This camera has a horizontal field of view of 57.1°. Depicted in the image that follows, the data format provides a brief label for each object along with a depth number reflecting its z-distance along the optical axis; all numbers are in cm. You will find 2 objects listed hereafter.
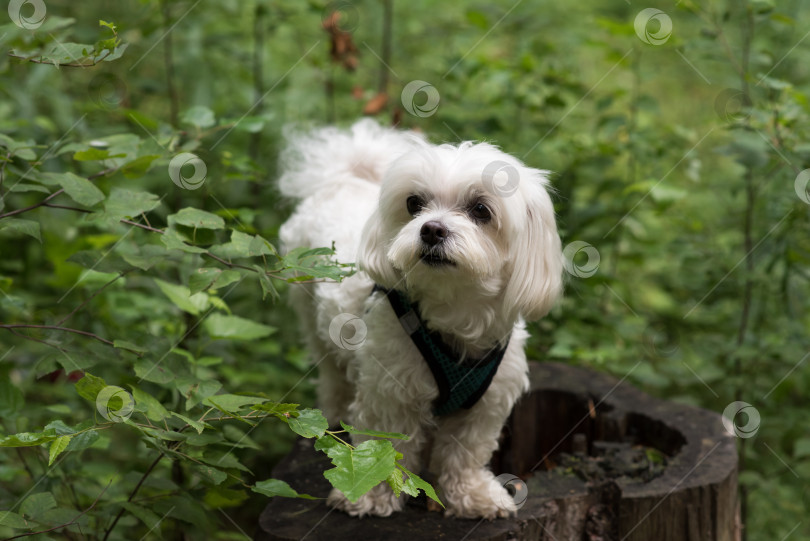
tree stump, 241
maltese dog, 223
